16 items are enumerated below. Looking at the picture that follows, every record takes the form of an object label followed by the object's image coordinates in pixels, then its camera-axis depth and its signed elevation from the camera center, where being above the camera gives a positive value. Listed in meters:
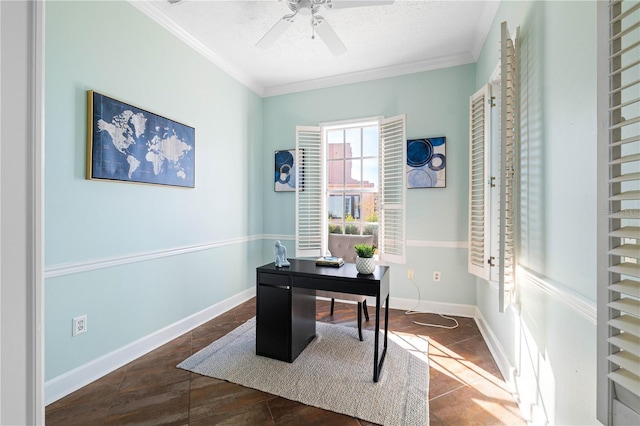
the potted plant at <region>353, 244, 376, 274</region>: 2.14 -0.36
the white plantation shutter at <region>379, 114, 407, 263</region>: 3.30 +0.31
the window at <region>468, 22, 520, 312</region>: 1.77 +0.29
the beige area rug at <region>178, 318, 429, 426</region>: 1.79 -1.22
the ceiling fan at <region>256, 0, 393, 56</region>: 2.02 +1.55
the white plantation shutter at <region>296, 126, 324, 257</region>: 3.88 +0.33
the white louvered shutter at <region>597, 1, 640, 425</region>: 0.72 -0.13
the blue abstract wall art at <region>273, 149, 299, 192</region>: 4.05 +0.62
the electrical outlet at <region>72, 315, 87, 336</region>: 1.96 -0.79
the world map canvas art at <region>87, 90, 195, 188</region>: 2.06 +0.58
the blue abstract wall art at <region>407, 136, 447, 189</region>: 3.33 +0.61
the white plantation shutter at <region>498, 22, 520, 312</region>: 1.75 +0.33
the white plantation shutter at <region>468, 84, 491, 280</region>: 2.45 +0.28
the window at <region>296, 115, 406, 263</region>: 3.76 +0.43
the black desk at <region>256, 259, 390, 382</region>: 2.13 -0.70
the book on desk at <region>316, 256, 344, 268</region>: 2.37 -0.42
